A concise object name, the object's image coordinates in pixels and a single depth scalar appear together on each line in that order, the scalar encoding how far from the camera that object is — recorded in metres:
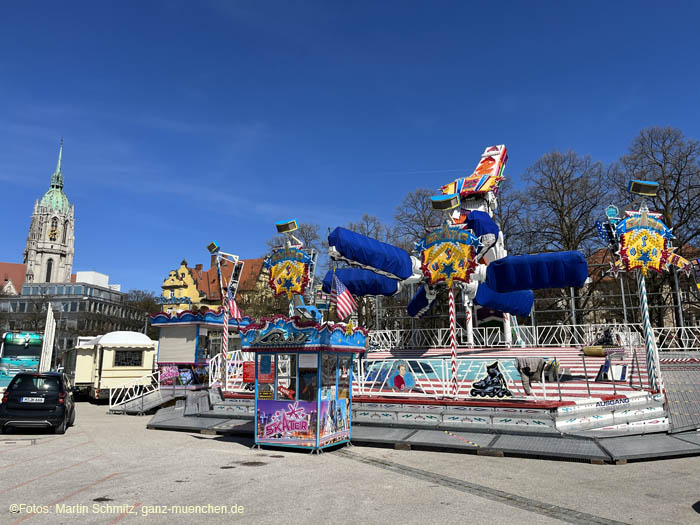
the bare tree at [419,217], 34.09
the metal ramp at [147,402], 17.98
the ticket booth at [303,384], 10.48
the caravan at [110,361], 23.03
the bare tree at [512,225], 32.97
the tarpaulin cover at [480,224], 23.39
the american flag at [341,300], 12.11
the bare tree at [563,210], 31.36
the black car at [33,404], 12.31
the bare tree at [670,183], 28.33
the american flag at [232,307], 18.73
